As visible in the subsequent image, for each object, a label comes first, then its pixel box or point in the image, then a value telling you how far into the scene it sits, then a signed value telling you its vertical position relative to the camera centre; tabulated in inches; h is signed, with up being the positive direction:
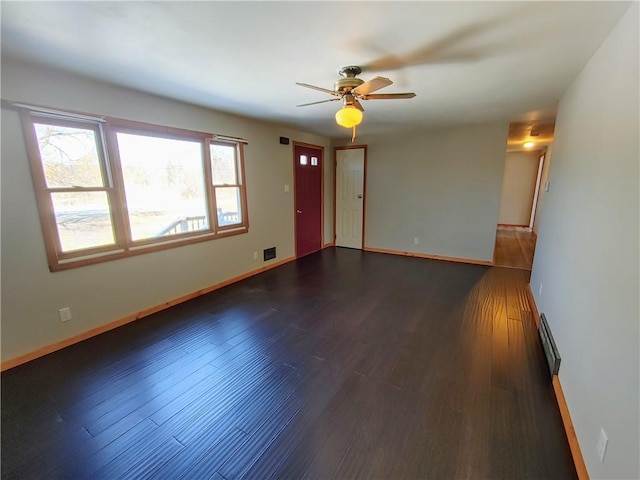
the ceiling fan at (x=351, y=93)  85.5 +28.8
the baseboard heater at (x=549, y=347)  79.4 -49.4
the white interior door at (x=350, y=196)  222.7 -8.3
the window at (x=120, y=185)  91.0 +0.5
